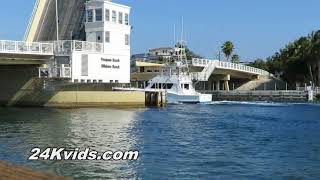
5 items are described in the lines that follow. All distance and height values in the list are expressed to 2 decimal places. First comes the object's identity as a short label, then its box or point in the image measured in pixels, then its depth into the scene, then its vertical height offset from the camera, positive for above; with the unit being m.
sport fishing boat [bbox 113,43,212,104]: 63.38 +1.00
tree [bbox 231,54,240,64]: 117.04 +7.28
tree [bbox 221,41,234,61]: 110.96 +8.91
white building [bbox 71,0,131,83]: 48.00 +4.24
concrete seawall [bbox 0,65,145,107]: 48.81 +0.08
